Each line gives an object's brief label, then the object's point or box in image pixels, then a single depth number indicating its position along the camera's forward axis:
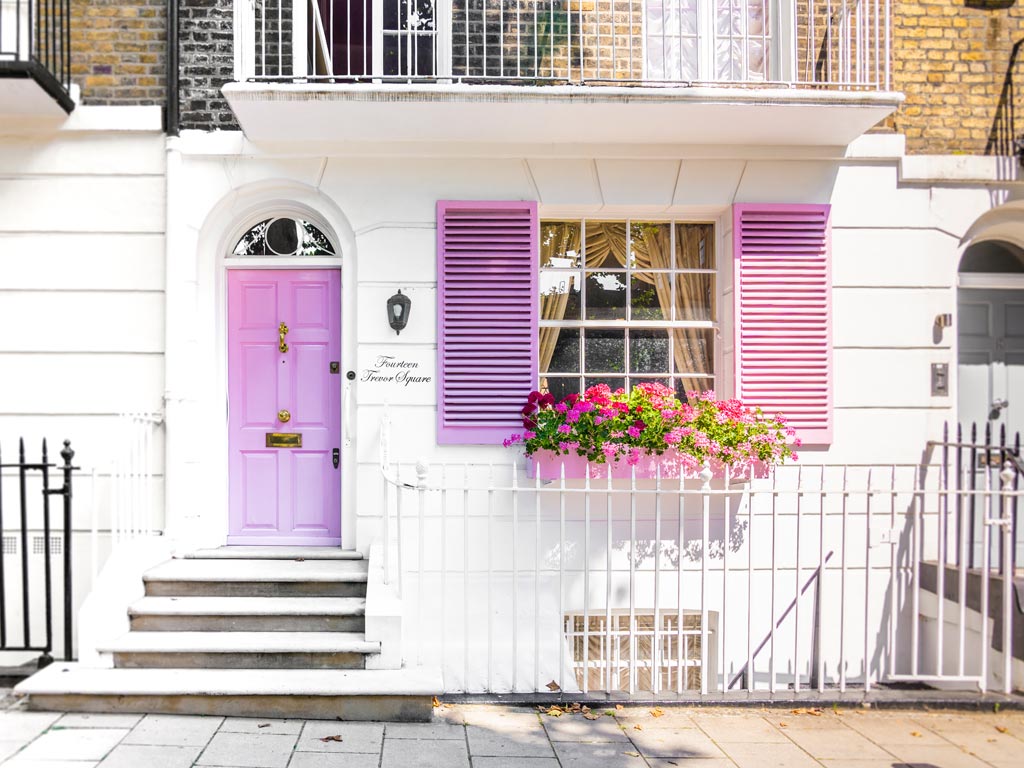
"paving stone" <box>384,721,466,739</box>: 4.46
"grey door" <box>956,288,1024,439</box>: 6.89
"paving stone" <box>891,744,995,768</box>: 4.29
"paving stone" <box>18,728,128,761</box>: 4.07
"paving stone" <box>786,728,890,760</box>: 4.37
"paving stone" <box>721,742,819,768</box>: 4.21
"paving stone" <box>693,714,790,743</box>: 4.53
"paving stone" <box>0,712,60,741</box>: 4.28
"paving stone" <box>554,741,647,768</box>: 4.16
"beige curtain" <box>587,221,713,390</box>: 6.71
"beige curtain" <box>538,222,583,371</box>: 6.64
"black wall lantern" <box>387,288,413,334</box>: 6.19
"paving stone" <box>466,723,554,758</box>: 4.28
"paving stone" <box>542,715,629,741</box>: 4.48
